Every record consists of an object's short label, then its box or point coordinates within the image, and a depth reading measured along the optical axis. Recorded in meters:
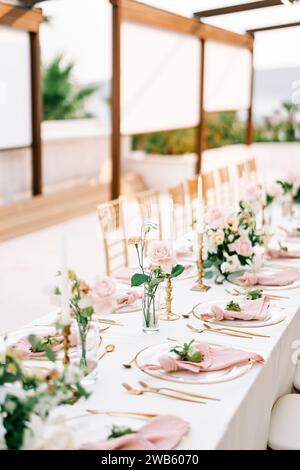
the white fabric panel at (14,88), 5.80
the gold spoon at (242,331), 2.15
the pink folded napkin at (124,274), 2.91
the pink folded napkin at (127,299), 2.48
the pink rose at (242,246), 2.78
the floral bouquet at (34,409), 1.28
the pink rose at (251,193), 3.73
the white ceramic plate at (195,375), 1.79
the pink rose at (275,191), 4.09
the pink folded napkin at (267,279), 2.77
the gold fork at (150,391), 1.66
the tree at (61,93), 12.18
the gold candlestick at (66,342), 1.66
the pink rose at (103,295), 1.70
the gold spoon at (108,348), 1.98
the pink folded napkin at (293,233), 3.80
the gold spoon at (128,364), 1.88
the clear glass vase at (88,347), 1.73
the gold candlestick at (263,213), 3.82
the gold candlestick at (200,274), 2.69
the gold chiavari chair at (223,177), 6.15
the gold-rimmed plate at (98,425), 1.47
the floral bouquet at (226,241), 2.79
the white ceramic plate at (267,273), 2.73
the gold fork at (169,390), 1.69
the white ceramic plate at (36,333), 1.96
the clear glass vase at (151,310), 2.17
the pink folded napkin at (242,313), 2.28
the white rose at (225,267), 2.78
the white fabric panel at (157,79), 5.98
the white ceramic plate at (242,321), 2.24
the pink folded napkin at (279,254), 3.28
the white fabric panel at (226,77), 8.54
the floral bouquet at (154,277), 2.14
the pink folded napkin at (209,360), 1.83
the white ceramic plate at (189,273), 2.92
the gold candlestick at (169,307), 2.35
